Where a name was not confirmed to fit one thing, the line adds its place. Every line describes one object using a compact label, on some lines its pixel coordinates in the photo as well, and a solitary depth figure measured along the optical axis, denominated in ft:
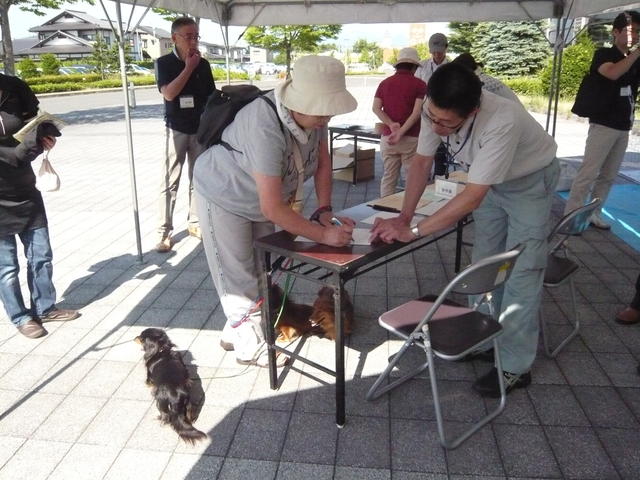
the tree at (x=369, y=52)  182.37
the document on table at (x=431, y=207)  8.70
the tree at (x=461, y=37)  80.18
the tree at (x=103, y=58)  115.34
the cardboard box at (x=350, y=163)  22.82
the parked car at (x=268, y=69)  152.89
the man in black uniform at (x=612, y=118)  13.25
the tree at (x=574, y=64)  47.26
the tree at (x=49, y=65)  98.58
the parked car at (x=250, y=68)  144.58
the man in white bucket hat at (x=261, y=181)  6.49
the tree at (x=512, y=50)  67.51
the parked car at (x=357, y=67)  166.85
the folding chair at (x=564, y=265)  8.60
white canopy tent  18.15
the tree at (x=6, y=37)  42.68
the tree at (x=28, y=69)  91.25
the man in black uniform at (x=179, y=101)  13.67
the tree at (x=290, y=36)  65.46
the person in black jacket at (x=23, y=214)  9.09
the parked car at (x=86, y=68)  120.57
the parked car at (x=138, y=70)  118.87
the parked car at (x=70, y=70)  119.14
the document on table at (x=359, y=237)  7.34
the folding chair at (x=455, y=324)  6.34
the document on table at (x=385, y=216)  8.33
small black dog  7.20
